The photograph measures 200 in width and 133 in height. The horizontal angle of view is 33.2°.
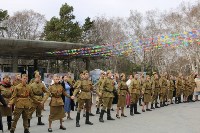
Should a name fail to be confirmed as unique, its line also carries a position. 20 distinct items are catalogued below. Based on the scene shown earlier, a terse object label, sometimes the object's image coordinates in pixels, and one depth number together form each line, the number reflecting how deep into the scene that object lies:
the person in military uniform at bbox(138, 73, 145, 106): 16.27
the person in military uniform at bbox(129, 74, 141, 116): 14.24
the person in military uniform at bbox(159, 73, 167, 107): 17.52
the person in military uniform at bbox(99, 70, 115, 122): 12.30
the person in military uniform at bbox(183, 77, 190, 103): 20.73
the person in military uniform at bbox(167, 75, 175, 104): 18.95
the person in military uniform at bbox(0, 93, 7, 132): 9.95
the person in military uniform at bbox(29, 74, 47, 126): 11.04
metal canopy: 23.00
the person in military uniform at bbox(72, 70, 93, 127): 11.54
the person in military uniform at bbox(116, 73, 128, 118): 13.42
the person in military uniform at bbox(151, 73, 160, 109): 16.48
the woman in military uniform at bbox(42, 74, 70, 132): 10.28
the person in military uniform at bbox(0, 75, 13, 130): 11.07
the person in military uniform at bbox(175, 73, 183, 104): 20.00
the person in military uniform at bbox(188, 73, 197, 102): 21.13
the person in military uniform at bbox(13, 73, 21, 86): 10.37
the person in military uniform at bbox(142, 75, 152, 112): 15.42
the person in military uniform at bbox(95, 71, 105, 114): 12.65
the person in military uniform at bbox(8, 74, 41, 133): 9.33
